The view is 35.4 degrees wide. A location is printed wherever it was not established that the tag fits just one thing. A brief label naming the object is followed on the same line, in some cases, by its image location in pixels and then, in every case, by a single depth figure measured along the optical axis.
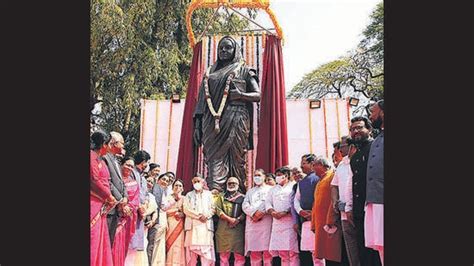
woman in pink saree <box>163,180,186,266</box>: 8.73
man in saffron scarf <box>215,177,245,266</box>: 8.69
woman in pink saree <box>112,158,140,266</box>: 6.85
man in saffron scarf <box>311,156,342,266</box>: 6.73
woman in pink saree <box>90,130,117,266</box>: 5.80
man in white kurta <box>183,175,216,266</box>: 8.57
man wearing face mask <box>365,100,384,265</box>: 5.47
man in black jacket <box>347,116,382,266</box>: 6.02
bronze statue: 10.23
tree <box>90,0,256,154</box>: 17.28
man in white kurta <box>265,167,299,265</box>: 8.27
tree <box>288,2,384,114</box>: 26.22
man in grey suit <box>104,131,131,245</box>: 6.47
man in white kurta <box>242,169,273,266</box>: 8.49
